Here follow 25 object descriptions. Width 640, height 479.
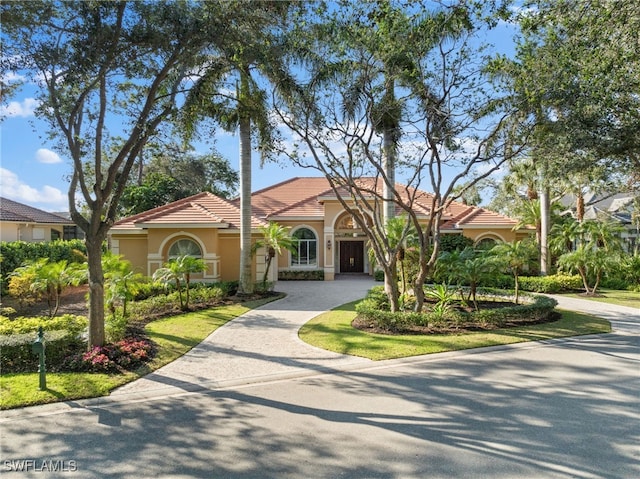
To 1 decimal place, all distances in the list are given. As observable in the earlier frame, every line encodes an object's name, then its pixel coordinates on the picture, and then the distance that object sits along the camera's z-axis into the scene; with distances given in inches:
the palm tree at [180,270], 564.4
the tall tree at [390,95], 407.2
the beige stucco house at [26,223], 1014.4
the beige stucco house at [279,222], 776.9
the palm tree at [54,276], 488.4
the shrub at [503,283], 861.0
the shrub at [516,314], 480.7
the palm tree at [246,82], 379.2
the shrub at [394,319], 453.7
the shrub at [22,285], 549.6
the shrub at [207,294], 641.0
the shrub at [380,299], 561.5
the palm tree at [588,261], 726.5
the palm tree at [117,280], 467.8
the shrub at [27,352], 328.2
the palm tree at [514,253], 543.2
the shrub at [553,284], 808.9
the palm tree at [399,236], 599.2
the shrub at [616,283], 857.5
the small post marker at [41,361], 278.7
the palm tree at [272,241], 727.7
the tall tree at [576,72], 408.8
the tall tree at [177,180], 1197.7
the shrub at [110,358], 321.1
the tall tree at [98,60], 322.0
